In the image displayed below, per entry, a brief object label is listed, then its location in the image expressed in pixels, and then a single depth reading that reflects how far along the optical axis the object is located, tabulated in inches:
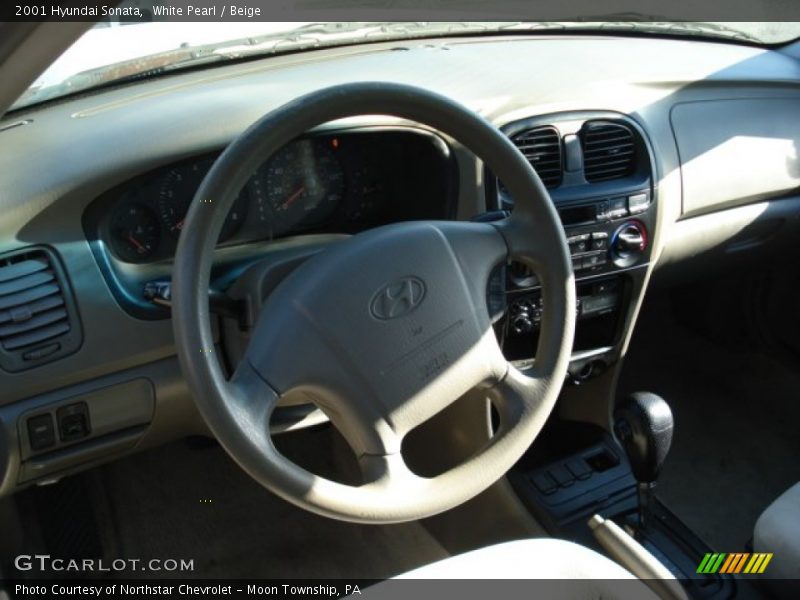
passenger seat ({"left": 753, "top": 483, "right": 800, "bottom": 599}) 67.0
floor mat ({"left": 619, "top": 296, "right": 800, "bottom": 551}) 105.2
